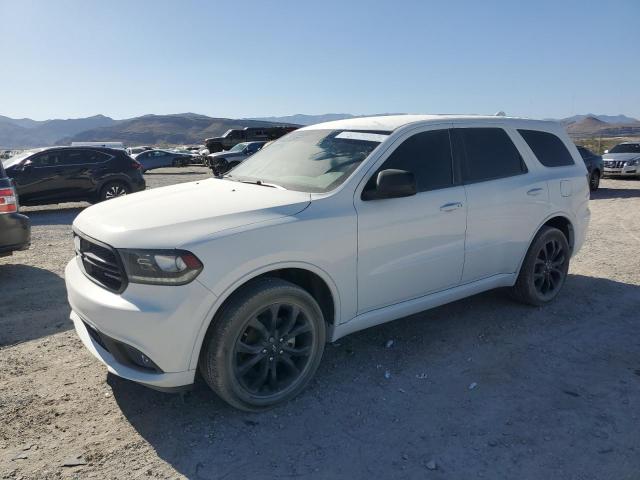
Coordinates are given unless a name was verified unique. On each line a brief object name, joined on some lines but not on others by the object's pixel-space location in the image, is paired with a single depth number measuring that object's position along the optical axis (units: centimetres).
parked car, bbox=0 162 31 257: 575
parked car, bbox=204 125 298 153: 3347
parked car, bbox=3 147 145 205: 1159
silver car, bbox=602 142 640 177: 1875
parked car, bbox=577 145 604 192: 1556
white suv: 289
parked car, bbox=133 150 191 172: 3191
